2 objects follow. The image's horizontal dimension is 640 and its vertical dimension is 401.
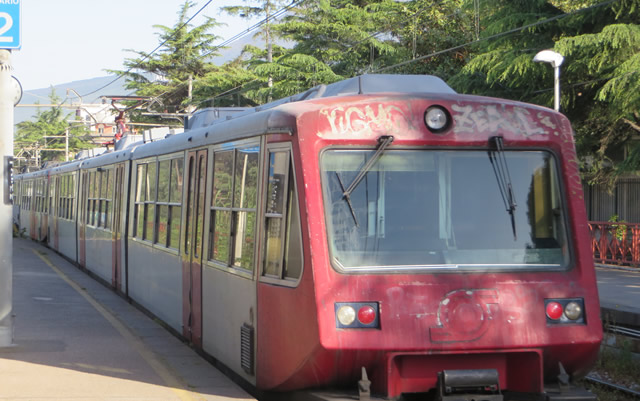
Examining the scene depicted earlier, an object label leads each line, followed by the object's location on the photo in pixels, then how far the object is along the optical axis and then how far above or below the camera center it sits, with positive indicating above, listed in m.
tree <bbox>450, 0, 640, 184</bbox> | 21.14 +3.57
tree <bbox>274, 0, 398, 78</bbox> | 37.56 +7.30
